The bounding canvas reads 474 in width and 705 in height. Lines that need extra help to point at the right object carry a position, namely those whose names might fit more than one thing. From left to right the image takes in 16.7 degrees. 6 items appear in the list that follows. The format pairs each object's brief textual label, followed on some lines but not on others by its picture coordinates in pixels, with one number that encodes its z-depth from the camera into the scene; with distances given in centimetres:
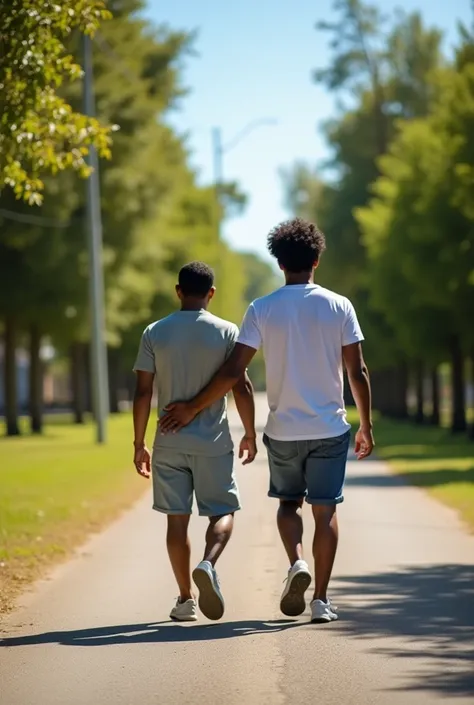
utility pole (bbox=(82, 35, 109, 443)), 3472
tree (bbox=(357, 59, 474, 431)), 3334
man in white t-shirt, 920
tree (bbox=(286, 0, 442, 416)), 6462
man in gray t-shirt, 942
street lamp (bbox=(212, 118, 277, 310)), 7319
